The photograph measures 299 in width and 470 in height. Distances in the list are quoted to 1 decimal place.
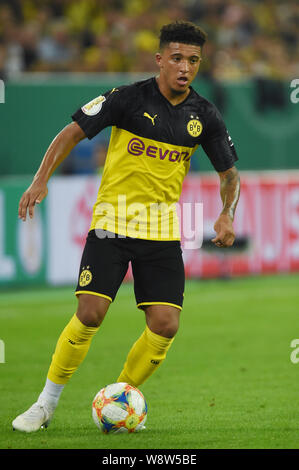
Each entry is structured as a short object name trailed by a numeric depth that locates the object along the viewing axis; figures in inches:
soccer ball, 474.0
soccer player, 472.1
